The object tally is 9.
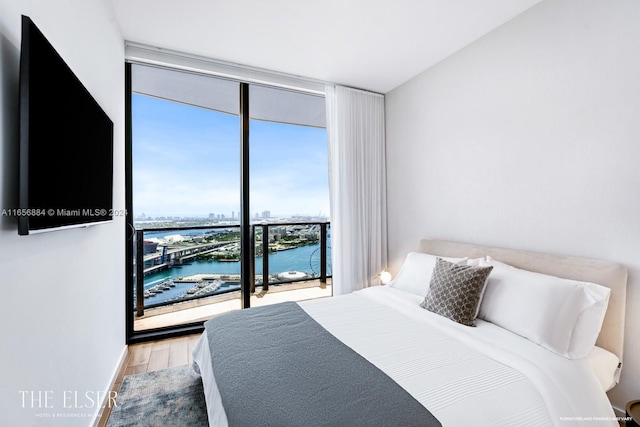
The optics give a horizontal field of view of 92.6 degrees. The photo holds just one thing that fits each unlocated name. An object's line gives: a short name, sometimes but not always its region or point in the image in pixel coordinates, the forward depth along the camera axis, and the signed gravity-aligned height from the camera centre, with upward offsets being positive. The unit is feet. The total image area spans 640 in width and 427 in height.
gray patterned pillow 6.52 -1.67
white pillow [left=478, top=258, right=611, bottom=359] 5.40 -1.81
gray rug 6.05 -3.90
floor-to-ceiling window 10.89 +1.01
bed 3.99 -2.34
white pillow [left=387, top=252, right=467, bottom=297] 8.45 -1.63
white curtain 11.66 +1.24
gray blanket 3.73 -2.37
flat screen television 3.09 +1.00
